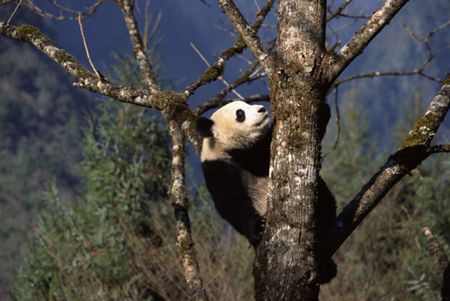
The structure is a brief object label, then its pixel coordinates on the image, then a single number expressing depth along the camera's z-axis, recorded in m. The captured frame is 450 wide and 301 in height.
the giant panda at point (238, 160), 8.41
